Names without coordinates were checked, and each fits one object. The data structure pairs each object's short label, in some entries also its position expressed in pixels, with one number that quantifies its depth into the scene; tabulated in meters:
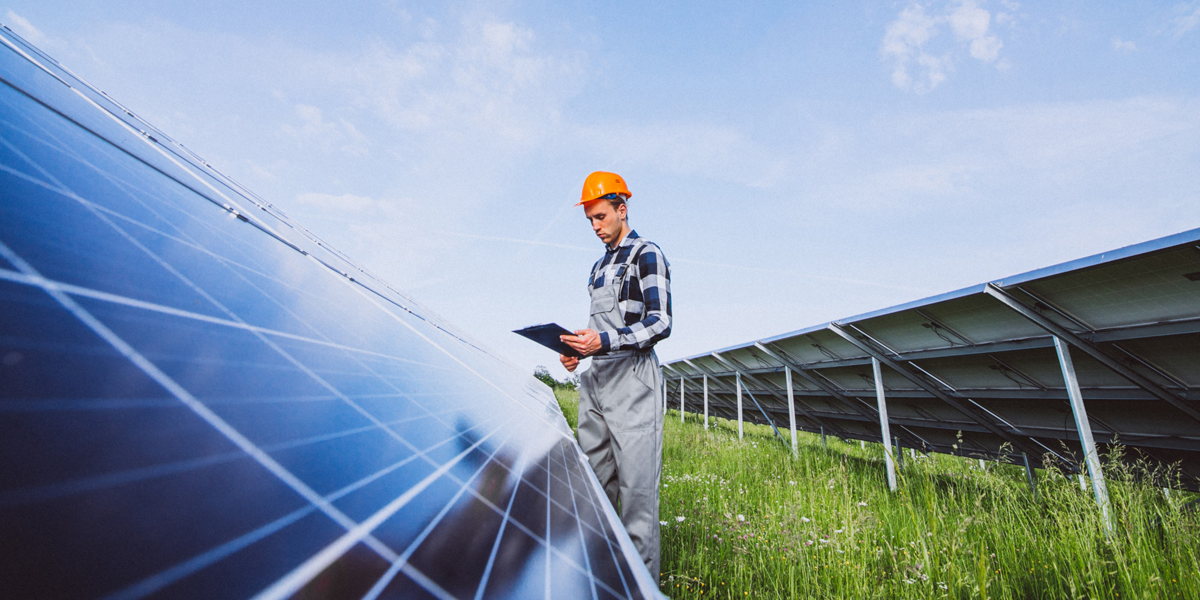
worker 2.41
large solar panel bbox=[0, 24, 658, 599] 0.36
